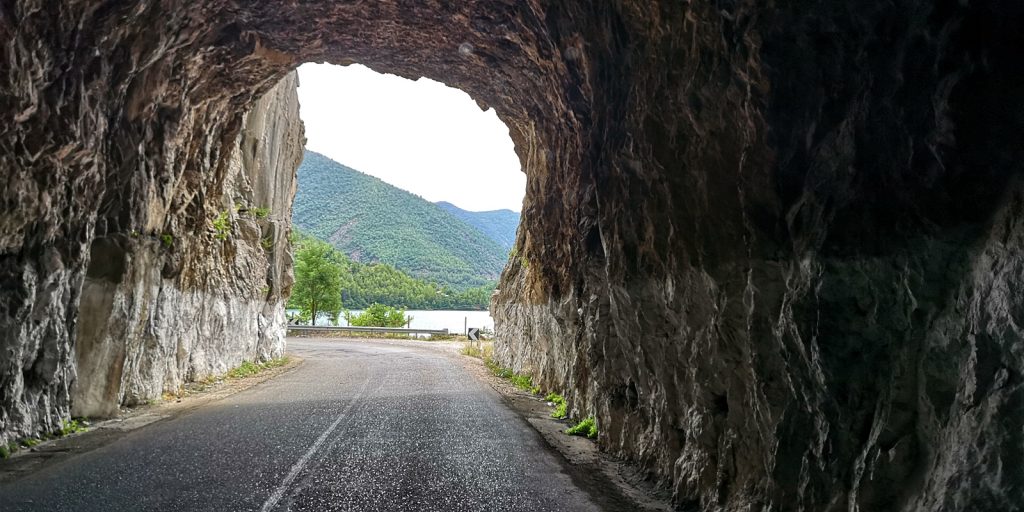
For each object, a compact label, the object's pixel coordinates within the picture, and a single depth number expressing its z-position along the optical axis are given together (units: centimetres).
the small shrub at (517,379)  1891
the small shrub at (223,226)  2044
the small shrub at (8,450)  840
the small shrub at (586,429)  1187
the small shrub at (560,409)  1411
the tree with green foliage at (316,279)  5734
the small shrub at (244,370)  2139
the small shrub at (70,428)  1022
